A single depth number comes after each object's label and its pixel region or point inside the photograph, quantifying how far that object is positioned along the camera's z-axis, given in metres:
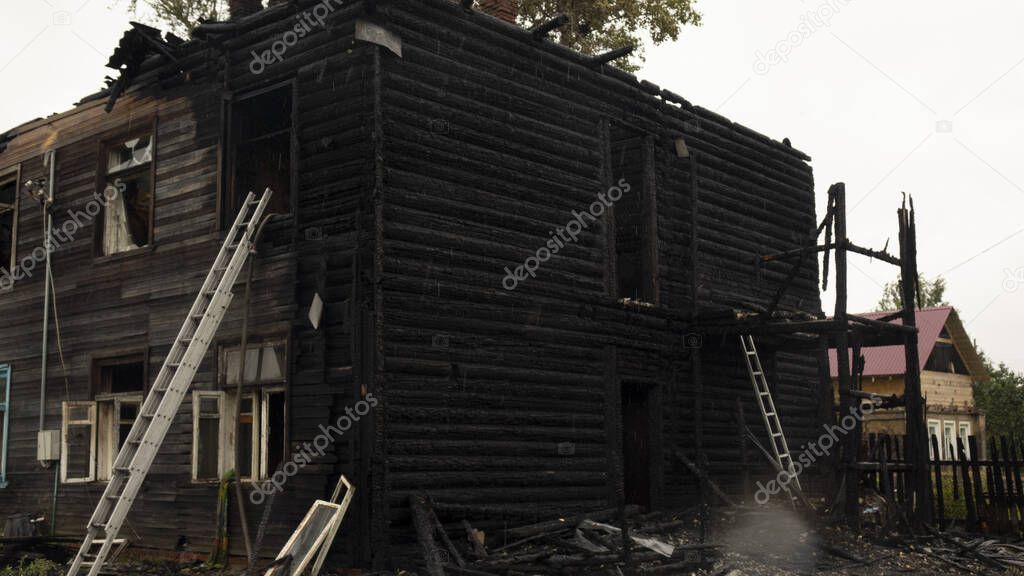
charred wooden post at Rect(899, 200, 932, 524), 16.44
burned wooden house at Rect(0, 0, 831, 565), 12.81
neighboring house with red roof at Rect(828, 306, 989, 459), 35.44
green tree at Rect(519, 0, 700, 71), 28.28
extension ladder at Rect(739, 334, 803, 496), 17.16
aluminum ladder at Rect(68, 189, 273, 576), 11.36
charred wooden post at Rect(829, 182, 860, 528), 14.95
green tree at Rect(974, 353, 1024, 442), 42.75
